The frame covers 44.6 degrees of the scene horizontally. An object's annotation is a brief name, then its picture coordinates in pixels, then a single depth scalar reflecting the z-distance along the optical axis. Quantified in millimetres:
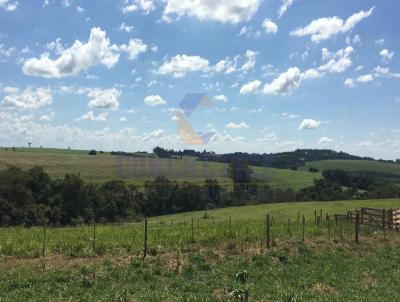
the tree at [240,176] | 132000
